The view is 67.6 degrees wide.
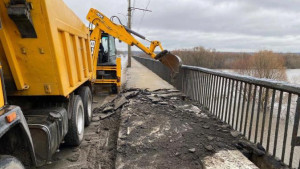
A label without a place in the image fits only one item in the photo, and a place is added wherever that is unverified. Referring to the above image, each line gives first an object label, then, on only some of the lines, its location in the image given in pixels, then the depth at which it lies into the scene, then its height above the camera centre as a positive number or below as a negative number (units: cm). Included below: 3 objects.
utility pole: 2619 +253
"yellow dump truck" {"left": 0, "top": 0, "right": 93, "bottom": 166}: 247 -36
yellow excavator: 861 -11
